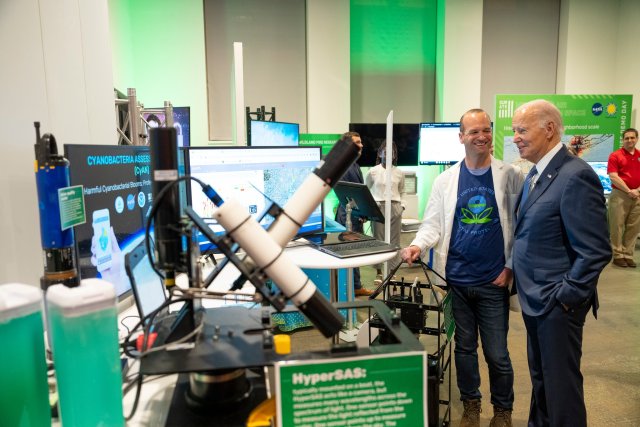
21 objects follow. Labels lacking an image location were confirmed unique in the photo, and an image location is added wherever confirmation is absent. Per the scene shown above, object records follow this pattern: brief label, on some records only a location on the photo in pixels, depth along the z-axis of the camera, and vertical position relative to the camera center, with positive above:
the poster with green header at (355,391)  0.70 -0.39
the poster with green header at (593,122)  6.18 +0.32
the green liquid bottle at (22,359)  0.72 -0.34
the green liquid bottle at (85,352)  0.71 -0.33
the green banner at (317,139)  5.99 +0.12
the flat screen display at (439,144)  5.68 +0.03
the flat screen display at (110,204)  1.16 -0.16
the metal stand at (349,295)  2.60 -0.85
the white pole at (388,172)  2.60 -0.15
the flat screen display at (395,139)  5.93 +0.11
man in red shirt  5.19 -0.62
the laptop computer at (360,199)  2.47 -0.30
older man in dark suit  1.60 -0.42
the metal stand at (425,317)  1.57 -0.67
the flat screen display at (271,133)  3.44 +0.13
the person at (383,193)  4.55 -0.48
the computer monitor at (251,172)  1.87 -0.11
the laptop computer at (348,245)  2.10 -0.49
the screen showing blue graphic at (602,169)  6.10 -0.34
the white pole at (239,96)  3.22 +0.39
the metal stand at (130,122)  2.21 +0.15
